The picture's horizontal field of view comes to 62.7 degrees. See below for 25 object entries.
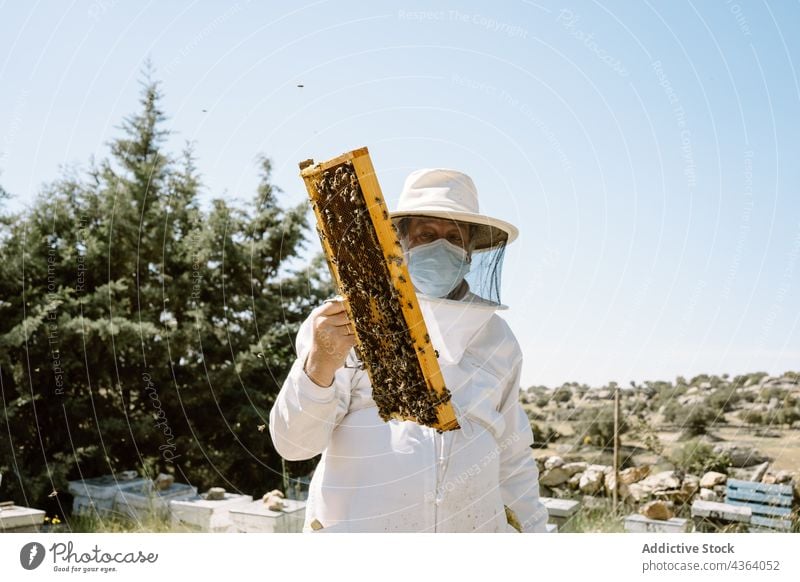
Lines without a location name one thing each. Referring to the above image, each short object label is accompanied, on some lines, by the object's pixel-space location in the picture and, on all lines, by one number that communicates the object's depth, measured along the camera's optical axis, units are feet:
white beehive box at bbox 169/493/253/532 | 14.05
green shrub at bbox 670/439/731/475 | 17.22
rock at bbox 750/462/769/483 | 16.38
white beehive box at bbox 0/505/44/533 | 12.18
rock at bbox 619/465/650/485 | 16.99
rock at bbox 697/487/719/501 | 15.66
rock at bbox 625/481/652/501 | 16.24
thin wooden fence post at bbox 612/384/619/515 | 14.21
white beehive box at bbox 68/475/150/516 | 15.95
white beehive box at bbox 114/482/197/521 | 15.10
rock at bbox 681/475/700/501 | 16.19
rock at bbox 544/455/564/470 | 18.74
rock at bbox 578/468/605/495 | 17.57
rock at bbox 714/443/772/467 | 17.39
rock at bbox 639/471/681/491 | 16.40
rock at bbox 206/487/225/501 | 15.28
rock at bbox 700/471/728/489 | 16.58
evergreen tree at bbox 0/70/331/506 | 16.40
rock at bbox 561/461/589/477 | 18.66
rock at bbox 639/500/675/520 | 13.68
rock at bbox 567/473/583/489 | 18.38
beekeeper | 7.02
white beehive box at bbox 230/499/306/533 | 13.07
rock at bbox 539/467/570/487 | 18.69
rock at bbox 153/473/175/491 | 16.46
